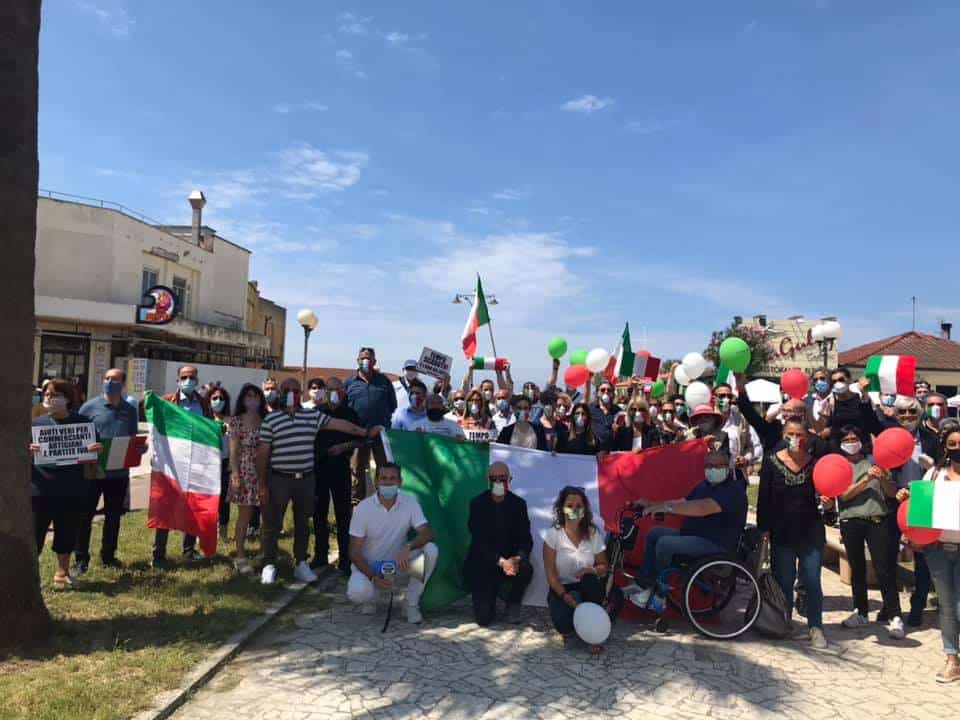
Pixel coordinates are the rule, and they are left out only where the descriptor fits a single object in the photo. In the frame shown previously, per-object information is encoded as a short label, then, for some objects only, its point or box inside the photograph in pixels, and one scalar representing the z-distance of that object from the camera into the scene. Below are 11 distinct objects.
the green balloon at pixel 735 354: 7.61
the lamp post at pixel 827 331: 16.61
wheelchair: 5.76
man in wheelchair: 5.91
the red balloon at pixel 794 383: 8.32
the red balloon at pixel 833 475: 5.47
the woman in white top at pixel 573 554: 5.62
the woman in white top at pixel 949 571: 5.11
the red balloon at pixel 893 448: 5.54
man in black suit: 6.08
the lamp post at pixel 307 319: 19.34
